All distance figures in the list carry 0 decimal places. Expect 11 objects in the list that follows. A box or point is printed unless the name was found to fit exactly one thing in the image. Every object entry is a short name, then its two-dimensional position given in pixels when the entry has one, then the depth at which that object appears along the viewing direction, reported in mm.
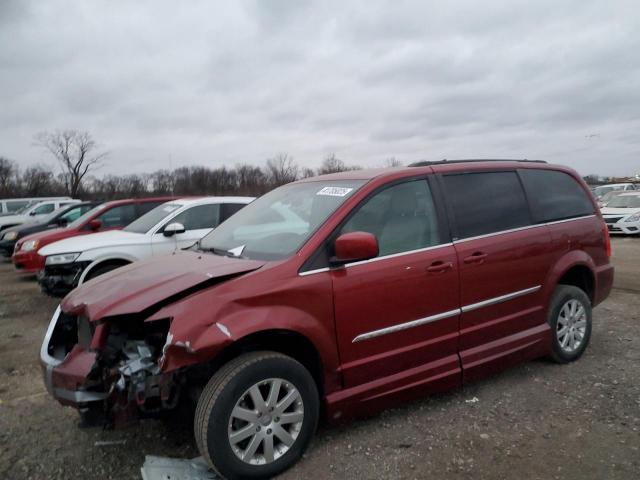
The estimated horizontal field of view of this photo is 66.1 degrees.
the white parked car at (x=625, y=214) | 15134
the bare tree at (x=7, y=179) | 56775
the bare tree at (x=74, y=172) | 69231
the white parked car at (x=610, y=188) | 25592
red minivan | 2734
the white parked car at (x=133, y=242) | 6586
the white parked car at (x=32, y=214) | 17280
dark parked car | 12312
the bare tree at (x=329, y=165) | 58566
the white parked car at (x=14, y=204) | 21405
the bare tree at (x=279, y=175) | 59416
